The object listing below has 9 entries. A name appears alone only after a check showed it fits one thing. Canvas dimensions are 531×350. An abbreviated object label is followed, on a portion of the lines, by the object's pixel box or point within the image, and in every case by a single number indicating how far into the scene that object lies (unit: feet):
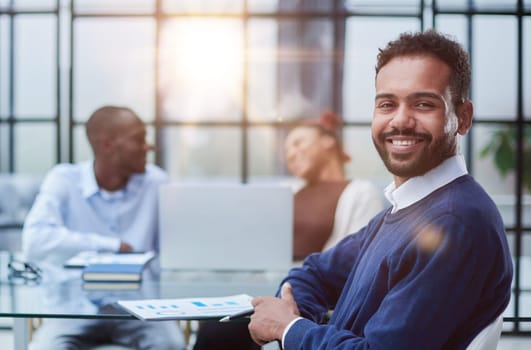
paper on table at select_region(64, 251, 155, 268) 9.12
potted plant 17.67
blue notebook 8.45
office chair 4.72
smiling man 4.49
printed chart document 6.38
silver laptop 8.97
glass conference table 6.97
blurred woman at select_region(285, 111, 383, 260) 11.21
